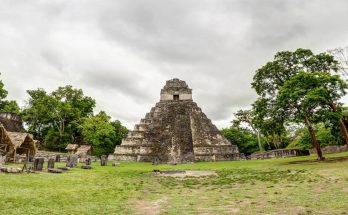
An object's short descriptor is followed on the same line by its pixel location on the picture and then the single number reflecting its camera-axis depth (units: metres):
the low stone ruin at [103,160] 20.31
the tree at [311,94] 14.43
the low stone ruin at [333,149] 27.00
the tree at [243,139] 40.47
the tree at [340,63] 19.86
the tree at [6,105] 39.36
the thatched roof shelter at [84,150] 33.37
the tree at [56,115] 41.41
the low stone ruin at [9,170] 10.76
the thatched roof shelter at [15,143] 18.58
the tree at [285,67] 18.09
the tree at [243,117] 39.81
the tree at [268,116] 16.80
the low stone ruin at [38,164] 12.93
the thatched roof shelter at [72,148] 35.56
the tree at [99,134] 38.56
